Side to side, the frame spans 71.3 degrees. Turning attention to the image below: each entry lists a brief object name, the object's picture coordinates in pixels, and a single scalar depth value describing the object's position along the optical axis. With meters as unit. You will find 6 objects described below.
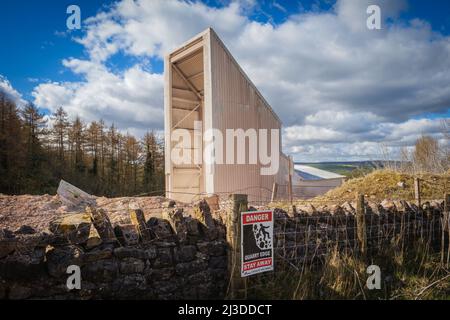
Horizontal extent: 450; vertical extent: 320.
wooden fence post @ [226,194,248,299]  3.66
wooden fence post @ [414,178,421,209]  6.99
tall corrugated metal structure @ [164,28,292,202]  11.06
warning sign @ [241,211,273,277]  3.67
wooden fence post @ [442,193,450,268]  6.02
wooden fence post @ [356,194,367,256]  4.90
